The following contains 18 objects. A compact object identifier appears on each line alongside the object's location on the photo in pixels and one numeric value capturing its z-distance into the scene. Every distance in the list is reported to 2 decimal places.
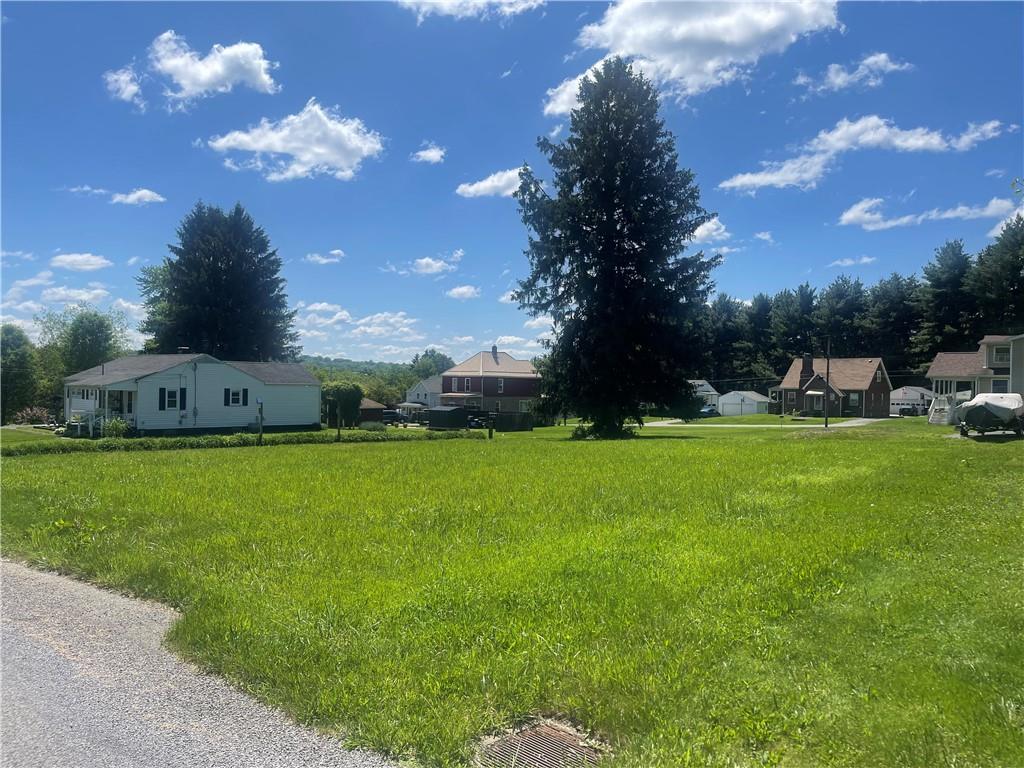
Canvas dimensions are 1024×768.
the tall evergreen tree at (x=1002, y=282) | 57.91
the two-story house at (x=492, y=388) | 69.00
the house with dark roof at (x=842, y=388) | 63.88
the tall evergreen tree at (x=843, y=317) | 77.88
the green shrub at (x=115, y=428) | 33.12
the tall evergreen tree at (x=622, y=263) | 33.41
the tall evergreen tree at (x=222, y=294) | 57.09
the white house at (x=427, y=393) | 78.50
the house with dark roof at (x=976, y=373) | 30.03
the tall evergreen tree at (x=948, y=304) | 64.62
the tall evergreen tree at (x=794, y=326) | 81.06
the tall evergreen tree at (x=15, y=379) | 48.22
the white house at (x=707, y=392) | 79.94
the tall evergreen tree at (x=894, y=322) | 73.94
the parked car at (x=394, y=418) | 59.67
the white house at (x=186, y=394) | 36.81
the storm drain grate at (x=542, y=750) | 3.38
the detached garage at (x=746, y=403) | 73.56
